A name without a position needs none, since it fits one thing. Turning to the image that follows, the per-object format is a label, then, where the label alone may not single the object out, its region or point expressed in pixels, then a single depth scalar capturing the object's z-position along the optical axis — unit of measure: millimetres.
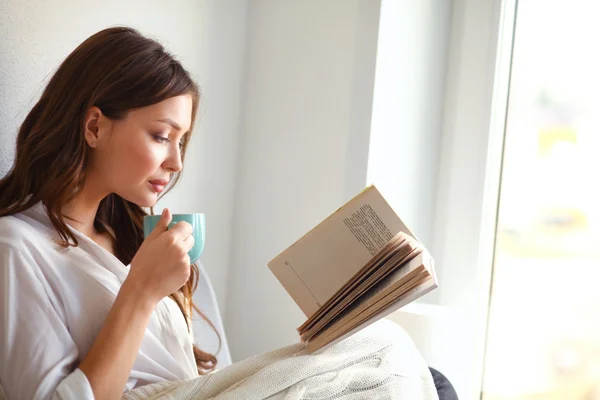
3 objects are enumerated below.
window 2113
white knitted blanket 1195
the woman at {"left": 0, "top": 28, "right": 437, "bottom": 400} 1212
